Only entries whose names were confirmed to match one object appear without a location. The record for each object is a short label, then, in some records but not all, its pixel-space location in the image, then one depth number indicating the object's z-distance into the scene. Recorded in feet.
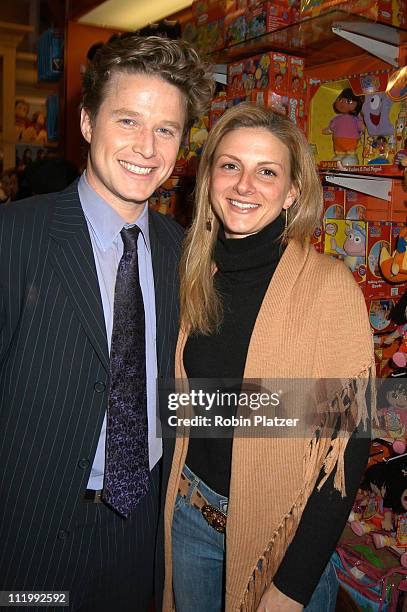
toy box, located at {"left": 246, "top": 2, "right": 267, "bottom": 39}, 7.74
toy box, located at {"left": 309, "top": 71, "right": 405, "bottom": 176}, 7.52
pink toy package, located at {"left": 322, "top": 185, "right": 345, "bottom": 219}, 8.00
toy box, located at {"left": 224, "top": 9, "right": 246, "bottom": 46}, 8.13
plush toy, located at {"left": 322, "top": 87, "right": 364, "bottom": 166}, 7.89
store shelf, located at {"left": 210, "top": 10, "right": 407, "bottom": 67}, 7.25
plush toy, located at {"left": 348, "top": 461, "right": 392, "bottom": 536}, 7.64
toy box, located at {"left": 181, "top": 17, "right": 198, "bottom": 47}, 9.18
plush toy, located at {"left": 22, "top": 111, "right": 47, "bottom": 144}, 20.62
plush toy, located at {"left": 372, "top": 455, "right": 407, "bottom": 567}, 7.45
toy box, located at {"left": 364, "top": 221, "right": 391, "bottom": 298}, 7.66
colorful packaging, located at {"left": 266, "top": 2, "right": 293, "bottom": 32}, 7.66
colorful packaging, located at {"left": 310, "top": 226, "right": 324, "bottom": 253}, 7.58
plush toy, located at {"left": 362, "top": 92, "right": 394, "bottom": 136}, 7.54
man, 4.67
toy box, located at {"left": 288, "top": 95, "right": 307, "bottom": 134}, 7.86
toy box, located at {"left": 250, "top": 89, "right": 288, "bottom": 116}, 7.64
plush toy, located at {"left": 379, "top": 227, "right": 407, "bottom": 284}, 7.27
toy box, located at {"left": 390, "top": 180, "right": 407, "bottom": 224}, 8.09
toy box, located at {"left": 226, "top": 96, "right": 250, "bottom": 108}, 8.04
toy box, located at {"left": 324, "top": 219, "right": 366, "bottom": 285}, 7.61
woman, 4.77
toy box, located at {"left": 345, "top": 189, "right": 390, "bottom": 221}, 8.05
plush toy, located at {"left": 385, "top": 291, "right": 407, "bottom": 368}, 7.14
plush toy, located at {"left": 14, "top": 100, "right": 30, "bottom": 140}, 20.62
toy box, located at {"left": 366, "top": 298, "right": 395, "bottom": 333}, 7.69
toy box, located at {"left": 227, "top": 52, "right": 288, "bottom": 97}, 7.74
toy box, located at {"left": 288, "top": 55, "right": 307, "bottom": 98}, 7.90
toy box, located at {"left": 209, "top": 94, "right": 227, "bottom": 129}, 8.42
